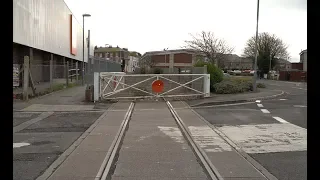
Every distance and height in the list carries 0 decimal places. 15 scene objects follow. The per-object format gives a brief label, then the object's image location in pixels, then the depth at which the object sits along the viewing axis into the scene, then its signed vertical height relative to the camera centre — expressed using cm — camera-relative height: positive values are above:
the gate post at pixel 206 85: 2016 -32
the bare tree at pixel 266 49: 7581 +686
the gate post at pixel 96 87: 1758 -43
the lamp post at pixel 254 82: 2505 -16
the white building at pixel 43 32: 2475 +431
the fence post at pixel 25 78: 1784 +0
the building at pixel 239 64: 11956 +562
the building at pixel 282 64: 8436 +410
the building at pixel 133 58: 13088 +829
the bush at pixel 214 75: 2386 +32
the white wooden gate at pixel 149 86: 1831 -40
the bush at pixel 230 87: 2236 -51
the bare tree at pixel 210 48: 4117 +385
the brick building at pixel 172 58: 9249 +572
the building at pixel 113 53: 13786 +1043
